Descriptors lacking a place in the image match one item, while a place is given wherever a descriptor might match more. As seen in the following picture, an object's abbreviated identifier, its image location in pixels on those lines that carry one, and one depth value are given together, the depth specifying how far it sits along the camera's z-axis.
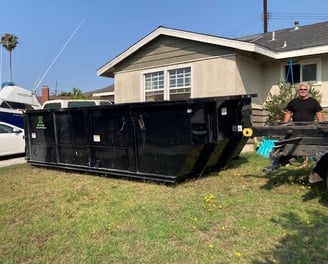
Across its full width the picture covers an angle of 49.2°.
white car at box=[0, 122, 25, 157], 12.62
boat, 14.50
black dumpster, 6.24
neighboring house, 20.18
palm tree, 45.00
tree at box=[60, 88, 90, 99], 41.13
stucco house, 11.34
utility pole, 27.41
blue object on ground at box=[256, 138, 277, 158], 9.48
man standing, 7.12
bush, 11.27
